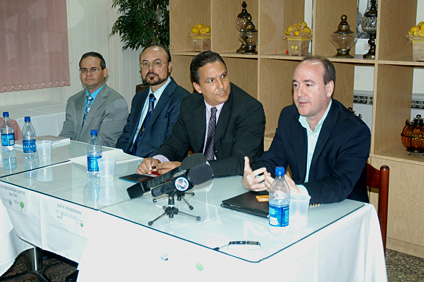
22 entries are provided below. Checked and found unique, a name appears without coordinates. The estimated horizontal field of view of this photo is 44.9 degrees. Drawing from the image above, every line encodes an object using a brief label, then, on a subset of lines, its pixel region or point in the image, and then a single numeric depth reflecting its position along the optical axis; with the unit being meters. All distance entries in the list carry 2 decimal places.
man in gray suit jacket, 3.92
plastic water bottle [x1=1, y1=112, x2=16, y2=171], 3.00
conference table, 1.65
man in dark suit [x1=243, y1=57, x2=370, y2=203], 2.18
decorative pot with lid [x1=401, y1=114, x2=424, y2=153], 3.33
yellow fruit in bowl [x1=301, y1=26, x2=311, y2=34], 3.79
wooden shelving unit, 3.29
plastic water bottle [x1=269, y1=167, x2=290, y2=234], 1.77
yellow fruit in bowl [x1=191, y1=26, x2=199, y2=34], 4.44
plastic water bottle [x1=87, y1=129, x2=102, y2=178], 2.46
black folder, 1.96
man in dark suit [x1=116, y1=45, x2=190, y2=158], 3.52
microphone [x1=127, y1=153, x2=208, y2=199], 1.90
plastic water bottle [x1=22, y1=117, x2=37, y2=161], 2.94
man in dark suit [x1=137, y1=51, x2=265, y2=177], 2.93
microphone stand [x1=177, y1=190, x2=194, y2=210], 2.03
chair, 2.24
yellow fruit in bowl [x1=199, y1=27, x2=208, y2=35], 4.38
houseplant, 5.26
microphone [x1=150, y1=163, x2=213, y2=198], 1.85
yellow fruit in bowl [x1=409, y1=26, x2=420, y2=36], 3.23
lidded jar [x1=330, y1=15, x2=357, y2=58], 3.54
